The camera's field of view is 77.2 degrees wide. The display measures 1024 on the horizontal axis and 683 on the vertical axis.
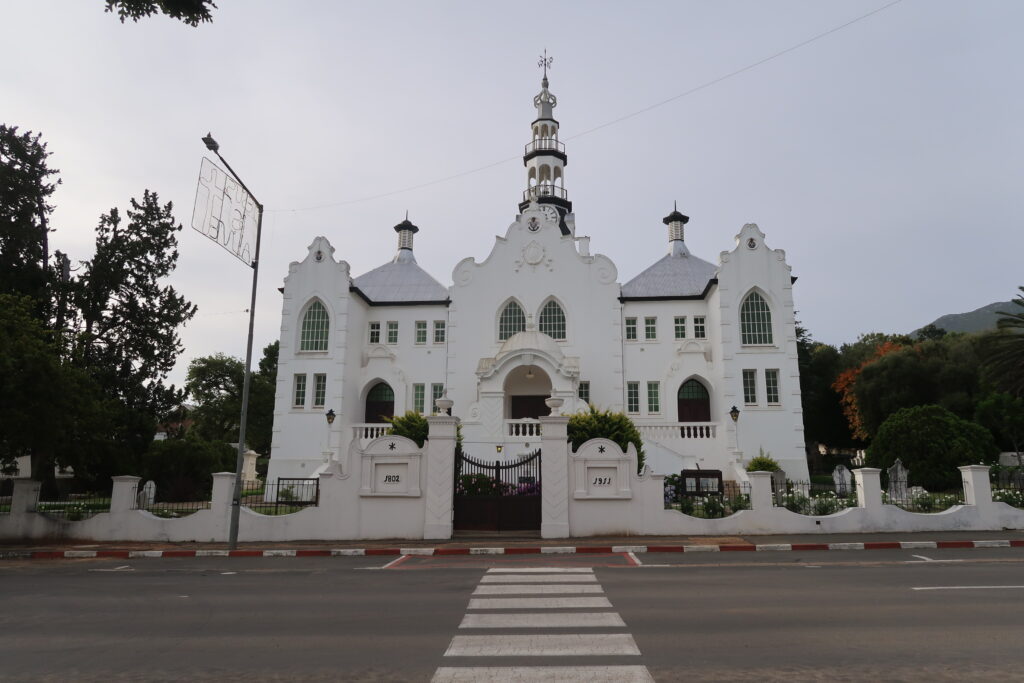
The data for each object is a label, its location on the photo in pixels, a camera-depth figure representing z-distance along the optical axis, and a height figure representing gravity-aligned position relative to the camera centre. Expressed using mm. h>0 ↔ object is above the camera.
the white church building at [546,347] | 29391 +6300
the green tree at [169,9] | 10102 +7412
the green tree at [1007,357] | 31938 +5958
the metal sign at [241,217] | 16078 +6614
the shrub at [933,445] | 23484 +1190
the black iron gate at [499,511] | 17047 -926
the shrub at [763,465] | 26906 +481
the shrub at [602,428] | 23156 +1704
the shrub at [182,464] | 28469 +445
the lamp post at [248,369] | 15252 +2618
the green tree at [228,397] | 54438 +6622
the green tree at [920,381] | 41094 +6202
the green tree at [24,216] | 28891 +11721
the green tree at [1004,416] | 32188 +3086
